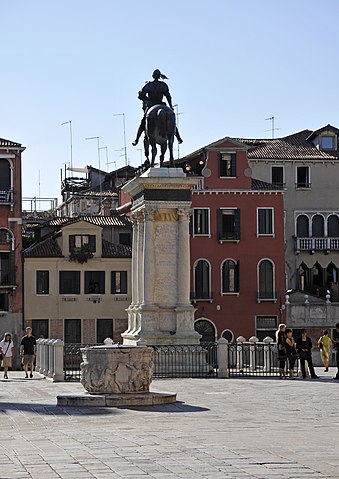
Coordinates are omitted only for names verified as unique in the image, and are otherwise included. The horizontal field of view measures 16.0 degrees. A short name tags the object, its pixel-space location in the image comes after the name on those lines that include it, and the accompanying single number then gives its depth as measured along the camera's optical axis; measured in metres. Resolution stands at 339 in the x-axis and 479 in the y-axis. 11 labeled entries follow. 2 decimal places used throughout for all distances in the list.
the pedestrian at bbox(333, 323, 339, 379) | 33.20
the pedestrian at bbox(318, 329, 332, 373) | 40.22
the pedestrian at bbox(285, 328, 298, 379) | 33.94
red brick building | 68.56
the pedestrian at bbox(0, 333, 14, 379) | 37.40
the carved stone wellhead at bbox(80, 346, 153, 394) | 23.28
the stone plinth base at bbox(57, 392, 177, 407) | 22.69
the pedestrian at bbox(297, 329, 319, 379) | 33.25
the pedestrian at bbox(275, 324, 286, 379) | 33.66
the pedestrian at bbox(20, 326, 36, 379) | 37.06
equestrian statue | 36.94
